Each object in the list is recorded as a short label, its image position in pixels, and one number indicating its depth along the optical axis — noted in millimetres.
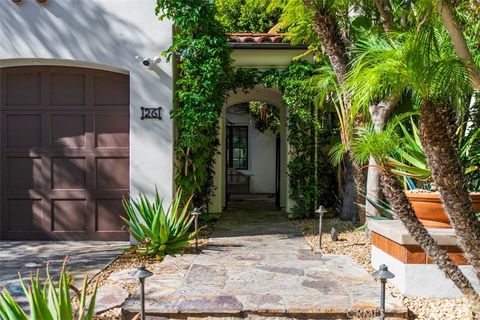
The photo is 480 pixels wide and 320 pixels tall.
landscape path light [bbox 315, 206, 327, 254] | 6176
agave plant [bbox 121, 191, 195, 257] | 5695
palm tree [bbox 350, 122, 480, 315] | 3148
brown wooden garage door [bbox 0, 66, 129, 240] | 6922
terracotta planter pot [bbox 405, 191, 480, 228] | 4441
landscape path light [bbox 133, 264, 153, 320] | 3270
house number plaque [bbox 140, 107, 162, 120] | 6707
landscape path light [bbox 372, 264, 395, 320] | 3244
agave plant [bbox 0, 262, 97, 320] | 2662
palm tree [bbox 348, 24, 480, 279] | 2498
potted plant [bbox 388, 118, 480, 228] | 4484
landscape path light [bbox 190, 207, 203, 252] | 5864
